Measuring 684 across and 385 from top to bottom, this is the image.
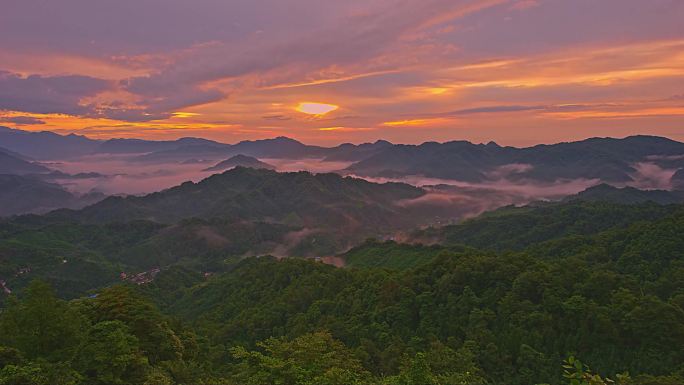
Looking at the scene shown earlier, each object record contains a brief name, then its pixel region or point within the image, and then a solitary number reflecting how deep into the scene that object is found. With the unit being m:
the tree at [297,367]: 23.86
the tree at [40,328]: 25.78
